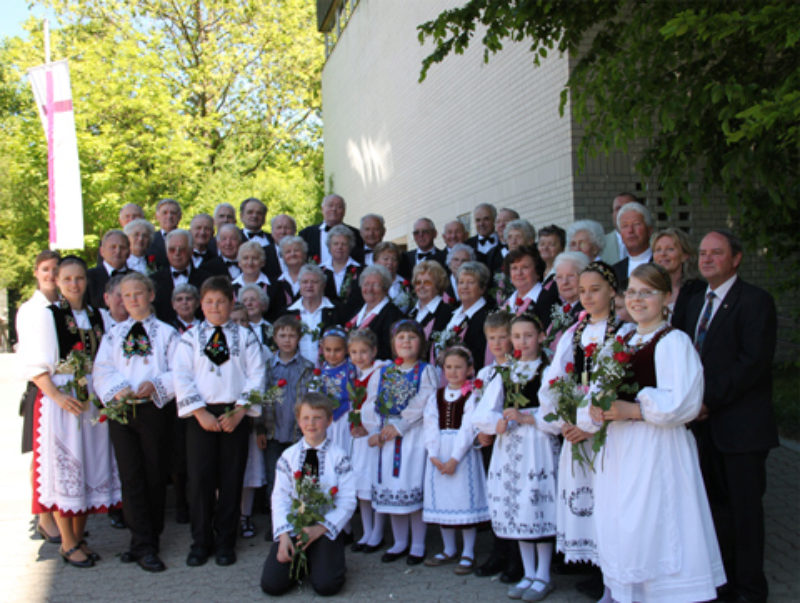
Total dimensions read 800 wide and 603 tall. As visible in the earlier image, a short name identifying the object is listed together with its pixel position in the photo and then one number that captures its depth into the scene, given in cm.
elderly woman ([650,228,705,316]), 477
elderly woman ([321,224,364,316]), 716
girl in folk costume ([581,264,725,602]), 379
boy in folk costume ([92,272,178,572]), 531
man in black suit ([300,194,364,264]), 824
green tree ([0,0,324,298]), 2098
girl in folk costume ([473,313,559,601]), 464
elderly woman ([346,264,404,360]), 629
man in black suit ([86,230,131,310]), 664
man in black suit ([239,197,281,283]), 794
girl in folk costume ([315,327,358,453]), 581
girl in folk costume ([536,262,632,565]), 434
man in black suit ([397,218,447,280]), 797
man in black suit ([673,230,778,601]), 421
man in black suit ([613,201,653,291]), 531
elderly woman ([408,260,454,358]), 623
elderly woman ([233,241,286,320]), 699
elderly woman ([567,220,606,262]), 562
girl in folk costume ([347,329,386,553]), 555
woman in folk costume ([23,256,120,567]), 525
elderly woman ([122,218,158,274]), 705
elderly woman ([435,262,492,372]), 581
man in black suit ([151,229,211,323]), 681
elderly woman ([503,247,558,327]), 560
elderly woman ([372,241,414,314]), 684
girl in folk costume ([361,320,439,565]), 534
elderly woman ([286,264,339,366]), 641
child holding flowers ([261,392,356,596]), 472
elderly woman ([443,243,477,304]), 690
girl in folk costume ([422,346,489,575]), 512
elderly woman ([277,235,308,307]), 714
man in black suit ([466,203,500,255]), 796
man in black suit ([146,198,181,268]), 784
